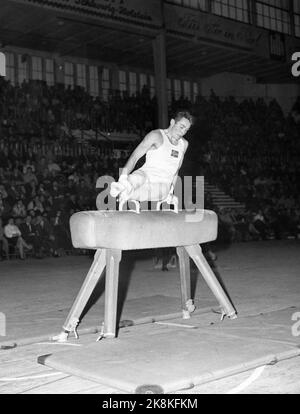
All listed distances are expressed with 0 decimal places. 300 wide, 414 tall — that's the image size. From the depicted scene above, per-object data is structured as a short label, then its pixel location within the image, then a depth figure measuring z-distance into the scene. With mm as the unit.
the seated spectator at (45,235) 12953
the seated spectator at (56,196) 13802
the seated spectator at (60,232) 13227
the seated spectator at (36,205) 13398
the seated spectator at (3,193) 13414
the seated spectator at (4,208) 13062
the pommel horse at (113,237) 4359
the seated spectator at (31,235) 12875
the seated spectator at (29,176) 14745
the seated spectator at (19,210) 13229
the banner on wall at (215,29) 15562
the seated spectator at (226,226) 16641
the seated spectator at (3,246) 12569
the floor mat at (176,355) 3031
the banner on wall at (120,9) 12823
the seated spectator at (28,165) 15172
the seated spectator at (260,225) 17391
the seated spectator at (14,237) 12555
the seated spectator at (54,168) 15805
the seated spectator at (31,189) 14127
